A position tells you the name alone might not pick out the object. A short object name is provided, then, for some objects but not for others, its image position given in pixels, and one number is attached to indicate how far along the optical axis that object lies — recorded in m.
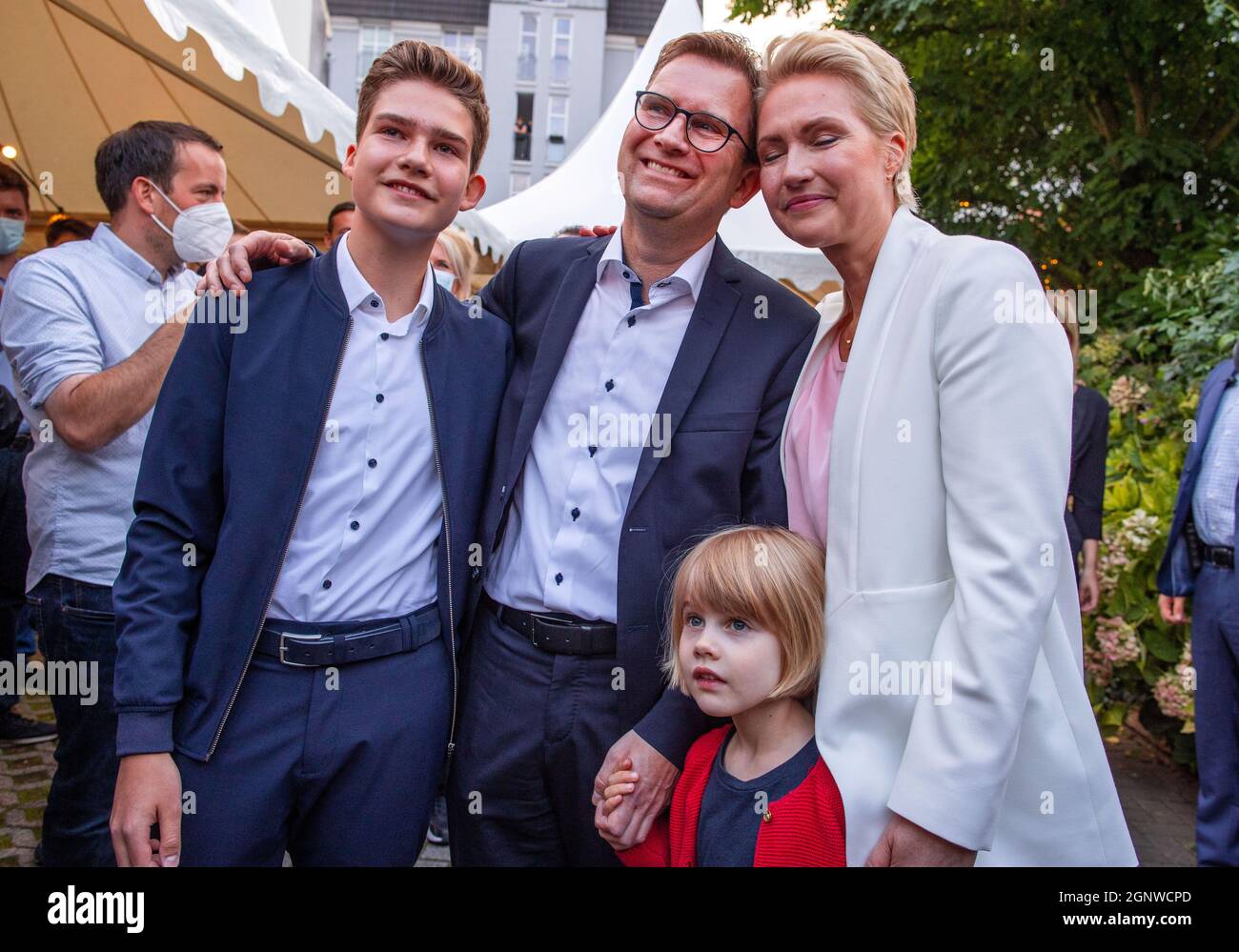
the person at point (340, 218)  5.14
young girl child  1.83
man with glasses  2.15
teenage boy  1.93
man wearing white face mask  2.77
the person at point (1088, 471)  5.06
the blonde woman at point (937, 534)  1.63
